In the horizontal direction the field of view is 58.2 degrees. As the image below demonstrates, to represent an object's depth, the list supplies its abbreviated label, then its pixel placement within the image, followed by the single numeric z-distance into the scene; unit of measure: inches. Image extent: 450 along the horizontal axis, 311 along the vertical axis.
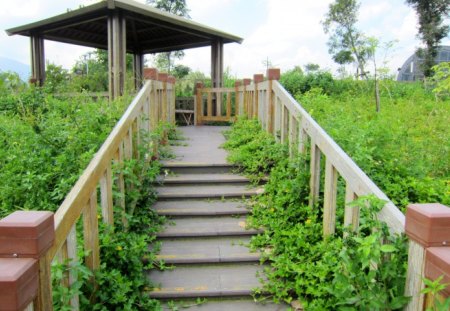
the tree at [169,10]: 895.1
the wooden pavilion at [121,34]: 401.7
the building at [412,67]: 1211.4
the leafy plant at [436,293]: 68.2
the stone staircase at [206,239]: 135.1
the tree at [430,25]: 1011.9
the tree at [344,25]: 1083.9
